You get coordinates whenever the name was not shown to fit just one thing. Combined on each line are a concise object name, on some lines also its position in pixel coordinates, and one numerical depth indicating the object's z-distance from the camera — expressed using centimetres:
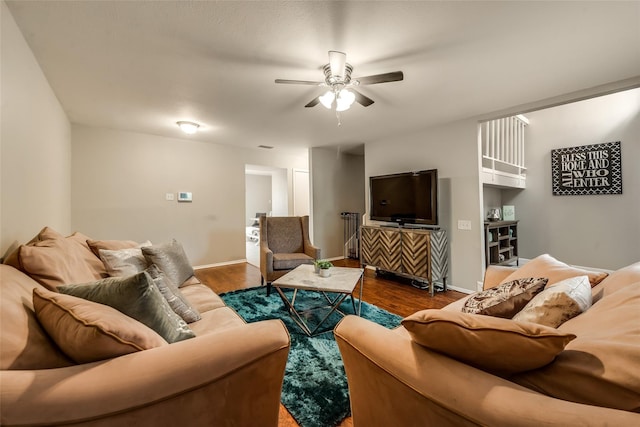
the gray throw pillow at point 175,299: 153
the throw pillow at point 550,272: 138
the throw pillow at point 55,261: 112
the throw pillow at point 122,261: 175
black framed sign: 377
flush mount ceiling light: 344
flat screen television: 347
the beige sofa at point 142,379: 64
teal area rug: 139
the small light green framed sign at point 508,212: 444
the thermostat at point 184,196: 441
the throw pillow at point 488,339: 67
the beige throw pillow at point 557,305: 99
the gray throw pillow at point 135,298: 101
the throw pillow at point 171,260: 190
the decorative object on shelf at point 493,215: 410
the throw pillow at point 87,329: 75
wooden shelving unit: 345
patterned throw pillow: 114
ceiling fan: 183
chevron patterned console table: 332
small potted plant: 247
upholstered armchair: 324
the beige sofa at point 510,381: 57
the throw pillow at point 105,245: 190
